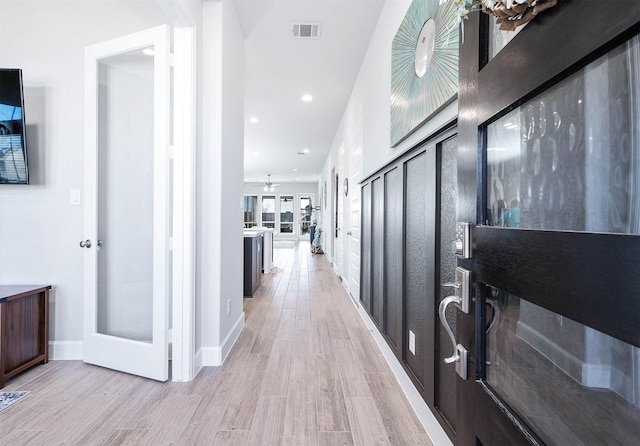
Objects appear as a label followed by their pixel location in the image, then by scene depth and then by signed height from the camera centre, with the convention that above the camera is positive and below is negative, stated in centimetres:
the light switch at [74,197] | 221 +18
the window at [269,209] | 1458 +59
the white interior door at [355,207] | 344 +18
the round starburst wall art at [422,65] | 125 +81
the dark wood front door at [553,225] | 39 -1
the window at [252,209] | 1452 +59
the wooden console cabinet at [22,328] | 185 -74
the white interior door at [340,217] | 495 +7
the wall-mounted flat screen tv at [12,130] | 199 +64
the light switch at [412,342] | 168 -72
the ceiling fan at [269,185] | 1246 +155
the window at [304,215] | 1454 +29
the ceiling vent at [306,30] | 267 +182
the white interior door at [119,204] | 203 +12
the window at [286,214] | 1458 +34
